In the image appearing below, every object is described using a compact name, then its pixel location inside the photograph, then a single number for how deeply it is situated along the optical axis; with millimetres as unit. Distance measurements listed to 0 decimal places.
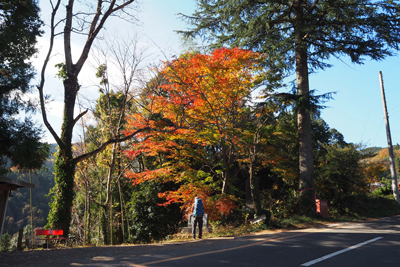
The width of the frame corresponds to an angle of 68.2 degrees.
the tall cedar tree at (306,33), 15664
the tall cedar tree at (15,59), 9641
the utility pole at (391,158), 21841
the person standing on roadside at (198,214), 11367
